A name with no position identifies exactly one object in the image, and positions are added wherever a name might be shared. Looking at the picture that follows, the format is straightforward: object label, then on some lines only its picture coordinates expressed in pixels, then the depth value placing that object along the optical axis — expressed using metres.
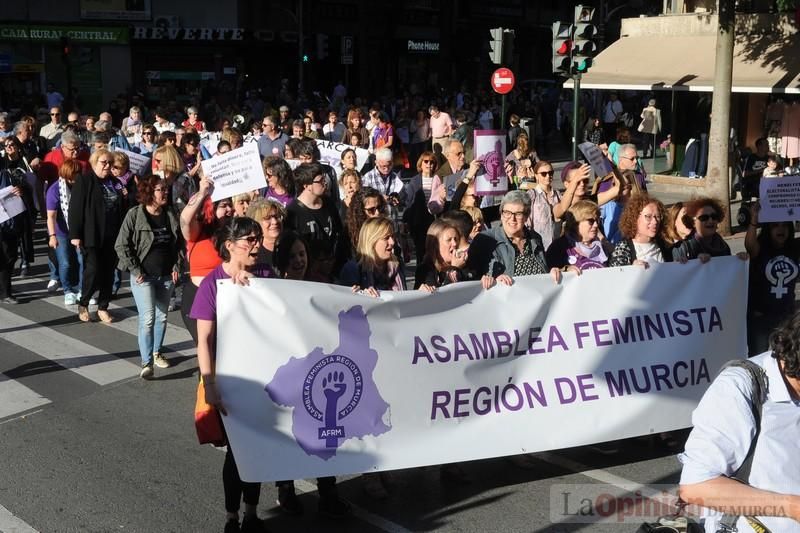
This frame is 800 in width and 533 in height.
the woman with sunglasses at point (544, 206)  8.40
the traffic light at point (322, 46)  37.78
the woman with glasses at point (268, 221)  6.18
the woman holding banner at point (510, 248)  6.32
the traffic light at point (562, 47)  15.51
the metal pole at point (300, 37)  37.19
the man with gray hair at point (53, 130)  15.51
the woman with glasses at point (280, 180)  8.20
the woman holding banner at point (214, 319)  5.03
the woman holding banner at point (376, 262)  5.88
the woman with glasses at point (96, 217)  9.58
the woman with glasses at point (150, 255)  8.02
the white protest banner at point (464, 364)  5.14
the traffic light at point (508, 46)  18.50
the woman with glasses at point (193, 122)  17.27
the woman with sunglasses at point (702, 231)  6.64
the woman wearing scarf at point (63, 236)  10.30
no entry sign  19.84
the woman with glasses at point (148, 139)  14.13
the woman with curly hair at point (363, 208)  7.27
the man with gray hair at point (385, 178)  9.84
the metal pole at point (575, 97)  15.55
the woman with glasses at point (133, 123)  17.02
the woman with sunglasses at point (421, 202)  9.34
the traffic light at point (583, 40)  15.05
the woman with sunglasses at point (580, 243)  6.69
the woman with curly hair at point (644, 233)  6.61
